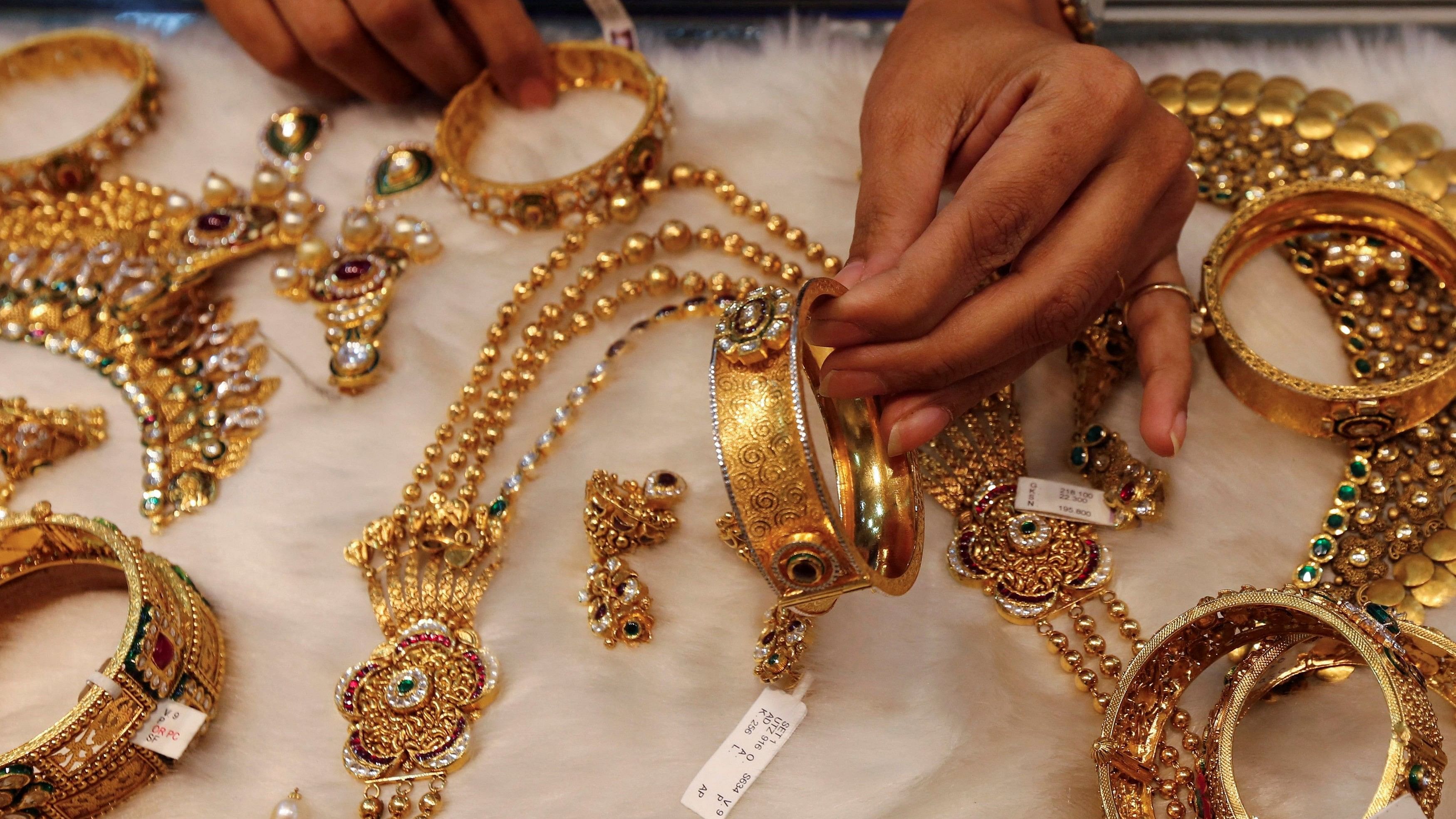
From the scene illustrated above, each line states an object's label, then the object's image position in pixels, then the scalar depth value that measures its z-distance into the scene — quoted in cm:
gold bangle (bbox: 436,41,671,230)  45
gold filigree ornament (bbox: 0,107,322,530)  43
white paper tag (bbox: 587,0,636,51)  50
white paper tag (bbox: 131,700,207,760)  37
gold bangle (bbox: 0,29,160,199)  49
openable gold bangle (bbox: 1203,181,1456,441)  39
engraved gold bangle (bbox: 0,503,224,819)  36
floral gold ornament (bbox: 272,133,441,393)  44
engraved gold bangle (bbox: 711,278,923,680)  33
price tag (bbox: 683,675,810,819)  36
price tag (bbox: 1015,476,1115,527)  39
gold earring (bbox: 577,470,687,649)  39
